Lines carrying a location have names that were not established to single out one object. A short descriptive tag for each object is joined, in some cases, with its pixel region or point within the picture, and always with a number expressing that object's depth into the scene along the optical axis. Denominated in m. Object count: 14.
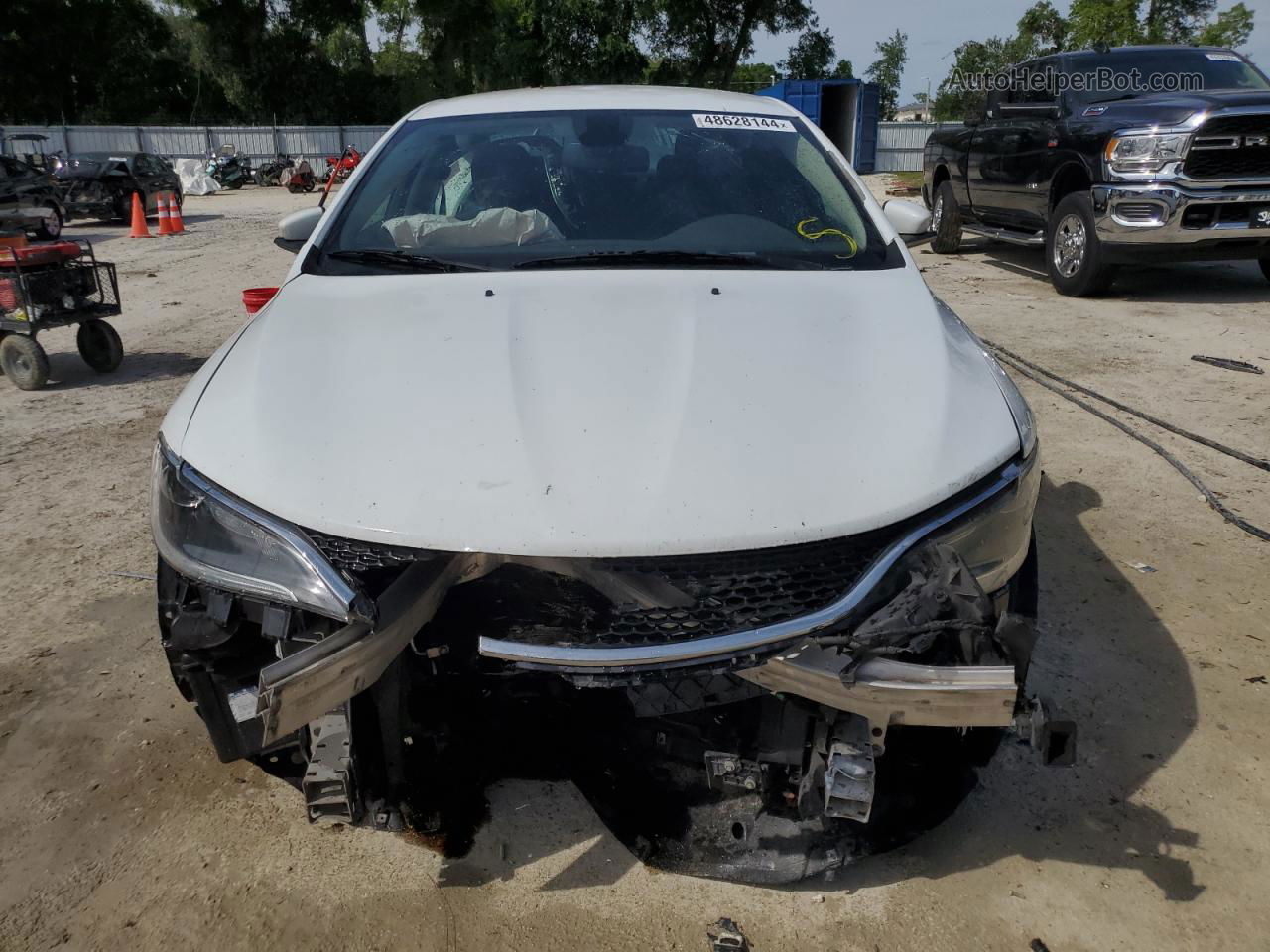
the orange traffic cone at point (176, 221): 15.96
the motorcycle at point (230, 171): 27.14
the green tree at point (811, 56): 37.94
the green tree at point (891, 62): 62.31
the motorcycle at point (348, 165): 22.59
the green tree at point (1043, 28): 38.72
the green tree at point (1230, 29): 33.19
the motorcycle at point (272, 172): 28.41
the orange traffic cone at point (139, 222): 15.75
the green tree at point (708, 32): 35.75
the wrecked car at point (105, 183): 17.73
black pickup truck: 7.42
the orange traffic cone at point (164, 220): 15.51
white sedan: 1.74
